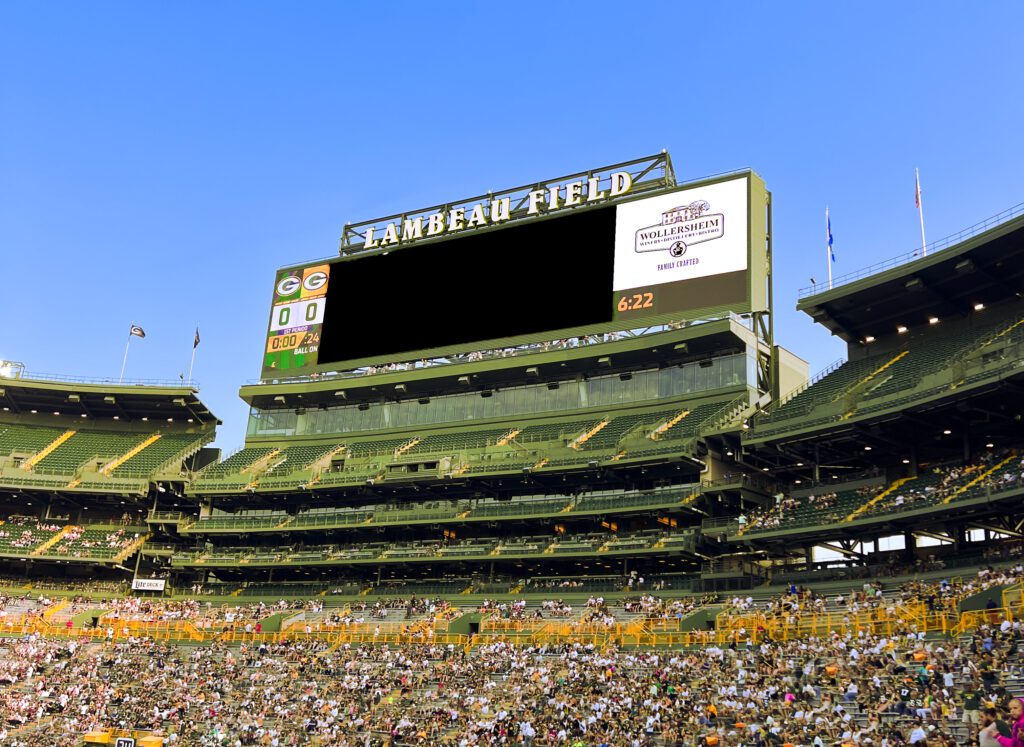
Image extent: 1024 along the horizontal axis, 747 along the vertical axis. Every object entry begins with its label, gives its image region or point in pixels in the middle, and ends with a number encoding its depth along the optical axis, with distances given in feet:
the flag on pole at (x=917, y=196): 161.06
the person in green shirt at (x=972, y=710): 72.90
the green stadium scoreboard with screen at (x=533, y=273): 175.73
